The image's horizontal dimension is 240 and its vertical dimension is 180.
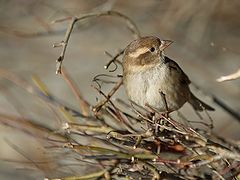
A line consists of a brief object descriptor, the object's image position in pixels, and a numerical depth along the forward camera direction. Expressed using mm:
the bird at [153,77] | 6625
